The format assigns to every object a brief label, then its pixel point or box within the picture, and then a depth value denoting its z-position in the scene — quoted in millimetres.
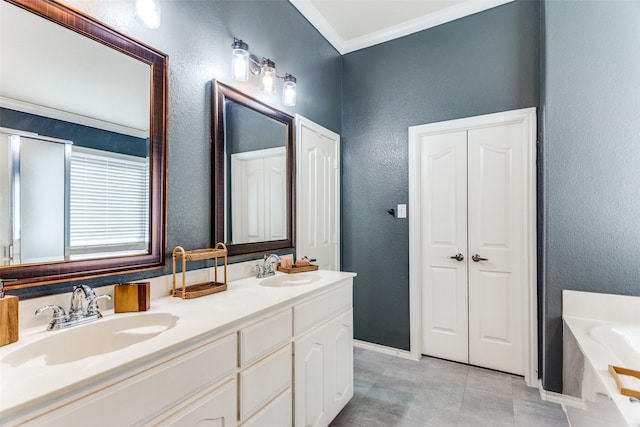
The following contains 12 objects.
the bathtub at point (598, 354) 1294
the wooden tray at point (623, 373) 1206
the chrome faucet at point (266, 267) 2045
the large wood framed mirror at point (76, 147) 1098
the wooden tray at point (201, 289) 1488
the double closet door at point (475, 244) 2537
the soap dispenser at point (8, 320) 957
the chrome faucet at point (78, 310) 1105
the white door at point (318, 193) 2559
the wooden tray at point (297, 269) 2150
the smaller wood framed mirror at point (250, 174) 1850
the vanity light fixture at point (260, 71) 1884
